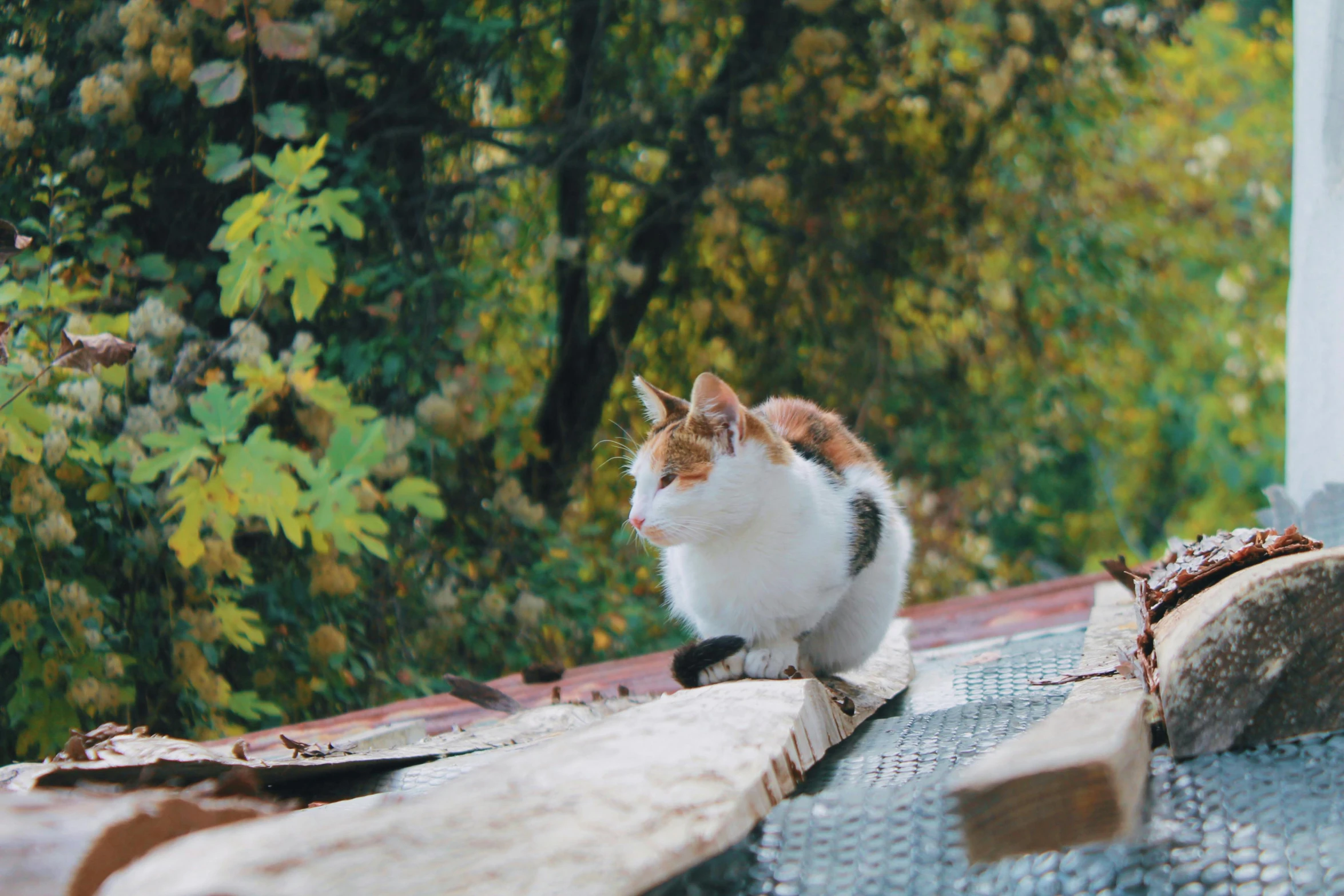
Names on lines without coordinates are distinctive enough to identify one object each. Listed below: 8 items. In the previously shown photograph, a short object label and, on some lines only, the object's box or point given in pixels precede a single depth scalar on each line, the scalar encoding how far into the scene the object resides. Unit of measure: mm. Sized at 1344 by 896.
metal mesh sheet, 2199
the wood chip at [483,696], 2898
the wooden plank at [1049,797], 2047
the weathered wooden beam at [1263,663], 2386
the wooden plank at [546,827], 2093
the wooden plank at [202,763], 2518
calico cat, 2756
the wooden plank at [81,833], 2222
